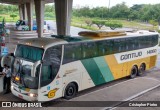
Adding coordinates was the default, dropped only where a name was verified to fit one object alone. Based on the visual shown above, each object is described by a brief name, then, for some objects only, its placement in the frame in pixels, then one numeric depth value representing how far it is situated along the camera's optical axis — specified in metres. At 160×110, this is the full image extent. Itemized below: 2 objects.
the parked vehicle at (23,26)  44.52
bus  10.26
